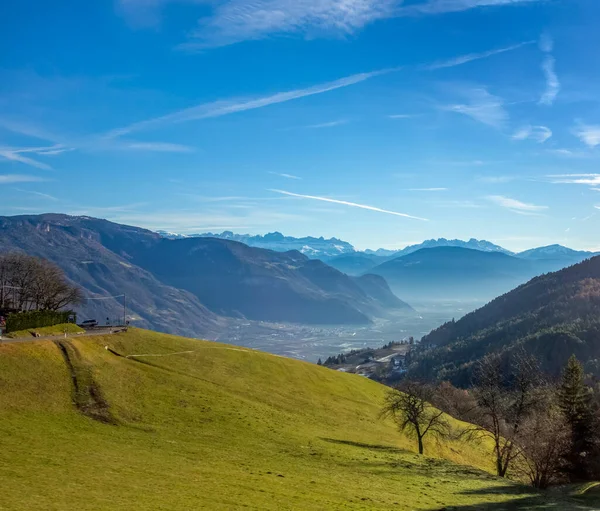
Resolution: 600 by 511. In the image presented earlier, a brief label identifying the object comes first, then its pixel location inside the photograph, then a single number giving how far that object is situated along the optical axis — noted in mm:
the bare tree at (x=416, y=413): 70812
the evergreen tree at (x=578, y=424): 66875
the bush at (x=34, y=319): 66831
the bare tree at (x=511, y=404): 61766
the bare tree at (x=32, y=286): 104500
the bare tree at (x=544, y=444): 53469
